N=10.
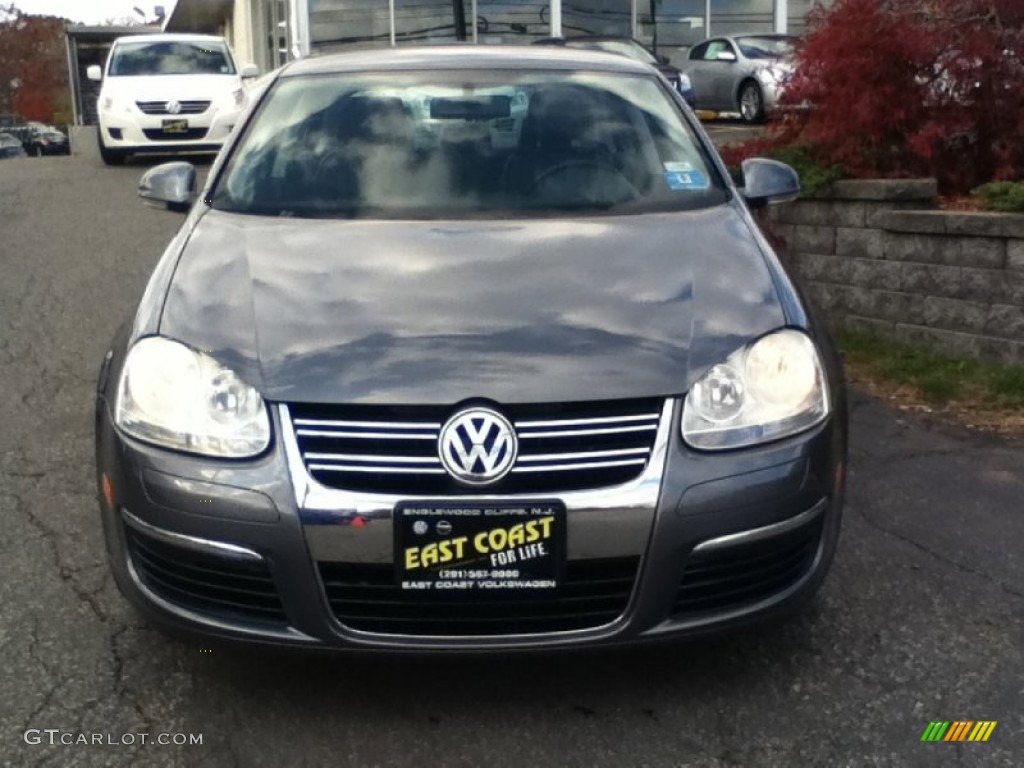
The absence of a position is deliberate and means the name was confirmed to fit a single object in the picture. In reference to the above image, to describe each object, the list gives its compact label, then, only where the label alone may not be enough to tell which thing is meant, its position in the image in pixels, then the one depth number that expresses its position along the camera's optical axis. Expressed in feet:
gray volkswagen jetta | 9.58
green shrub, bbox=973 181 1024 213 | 19.93
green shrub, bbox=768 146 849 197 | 22.97
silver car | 61.00
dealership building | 75.00
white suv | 50.24
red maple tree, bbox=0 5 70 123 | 186.91
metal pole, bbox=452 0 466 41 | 73.46
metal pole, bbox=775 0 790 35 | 80.23
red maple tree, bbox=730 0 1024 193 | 21.72
